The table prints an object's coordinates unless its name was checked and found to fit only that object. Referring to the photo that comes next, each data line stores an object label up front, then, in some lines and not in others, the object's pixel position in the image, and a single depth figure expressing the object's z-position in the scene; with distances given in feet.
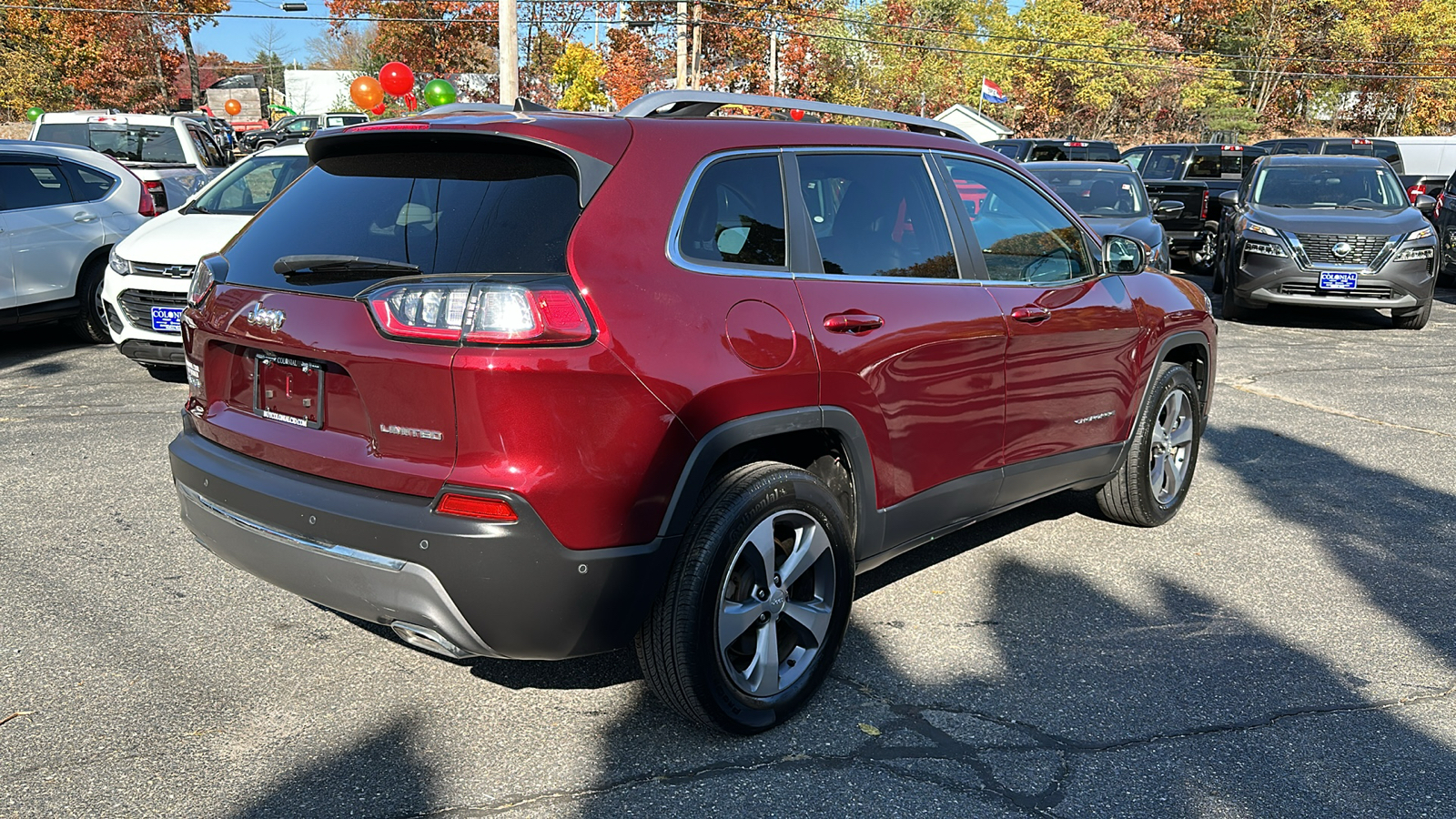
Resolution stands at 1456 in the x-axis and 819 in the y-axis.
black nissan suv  38.99
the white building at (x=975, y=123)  123.34
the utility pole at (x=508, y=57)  62.49
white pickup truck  45.39
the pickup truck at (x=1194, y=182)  55.77
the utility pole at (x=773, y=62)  152.05
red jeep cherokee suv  9.12
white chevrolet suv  25.31
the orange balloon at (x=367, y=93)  51.02
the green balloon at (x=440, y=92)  47.29
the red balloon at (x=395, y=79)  49.60
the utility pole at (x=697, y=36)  128.01
